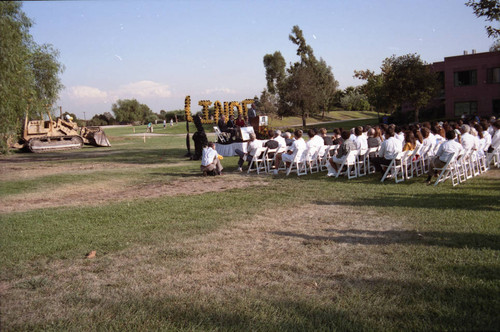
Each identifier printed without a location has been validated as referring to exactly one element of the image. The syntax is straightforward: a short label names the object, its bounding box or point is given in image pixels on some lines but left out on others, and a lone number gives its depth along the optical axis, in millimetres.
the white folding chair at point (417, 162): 11289
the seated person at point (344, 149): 12157
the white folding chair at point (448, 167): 10062
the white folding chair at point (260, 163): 13992
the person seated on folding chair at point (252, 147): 14062
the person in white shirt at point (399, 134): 13165
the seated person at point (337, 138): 14188
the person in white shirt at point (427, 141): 12176
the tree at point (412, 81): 37812
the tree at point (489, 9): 19578
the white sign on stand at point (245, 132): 20344
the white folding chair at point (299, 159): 13102
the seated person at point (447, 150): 10141
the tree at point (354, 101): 75938
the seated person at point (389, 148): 11328
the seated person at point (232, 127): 21162
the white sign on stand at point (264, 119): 30669
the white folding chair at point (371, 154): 12550
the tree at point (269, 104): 56719
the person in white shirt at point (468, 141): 11172
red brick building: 40656
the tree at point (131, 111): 95000
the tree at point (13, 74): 12859
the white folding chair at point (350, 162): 11930
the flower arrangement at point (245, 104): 26008
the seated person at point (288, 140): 14945
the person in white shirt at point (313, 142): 13343
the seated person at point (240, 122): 21953
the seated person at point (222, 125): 21672
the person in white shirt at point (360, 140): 12484
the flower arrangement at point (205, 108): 23031
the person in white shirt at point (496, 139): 12716
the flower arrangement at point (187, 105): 21078
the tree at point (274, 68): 68081
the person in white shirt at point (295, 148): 13141
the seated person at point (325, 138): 14219
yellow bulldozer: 30406
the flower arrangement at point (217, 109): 24831
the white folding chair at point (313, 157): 13391
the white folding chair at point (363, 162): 12398
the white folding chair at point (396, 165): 11039
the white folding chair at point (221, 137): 21578
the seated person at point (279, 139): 14461
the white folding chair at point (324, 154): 13539
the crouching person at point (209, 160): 13750
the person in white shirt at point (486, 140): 12742
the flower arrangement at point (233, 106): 25516
